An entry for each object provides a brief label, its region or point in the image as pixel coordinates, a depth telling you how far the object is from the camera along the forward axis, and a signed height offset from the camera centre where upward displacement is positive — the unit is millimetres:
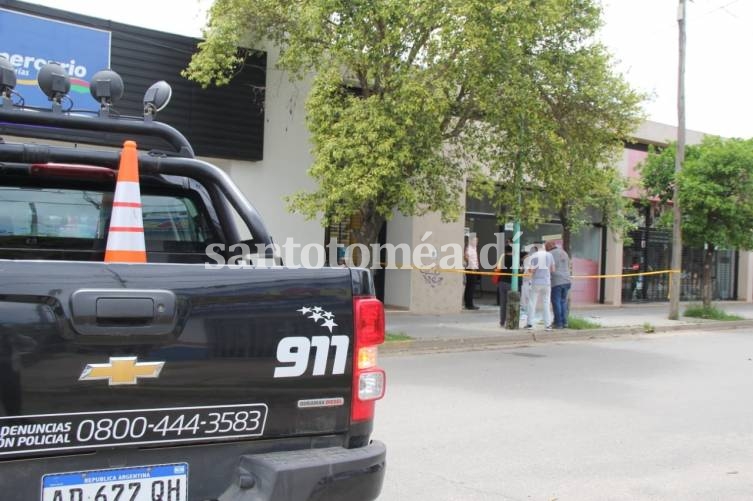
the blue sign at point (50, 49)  11258 +3238
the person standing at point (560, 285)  14242 -554
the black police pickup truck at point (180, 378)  2277 -481
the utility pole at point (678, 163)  16859 +2510
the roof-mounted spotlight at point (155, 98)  3643 +794
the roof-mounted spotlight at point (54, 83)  3268 +758
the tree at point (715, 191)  16953 +1787
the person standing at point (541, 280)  13922 -455
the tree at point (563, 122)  12016 +2577
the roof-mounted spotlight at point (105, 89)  3326 +751
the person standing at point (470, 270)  17203 -363
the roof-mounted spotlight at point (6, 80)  3104 +726
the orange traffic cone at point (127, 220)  2766 +100
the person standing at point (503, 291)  14180 -716
